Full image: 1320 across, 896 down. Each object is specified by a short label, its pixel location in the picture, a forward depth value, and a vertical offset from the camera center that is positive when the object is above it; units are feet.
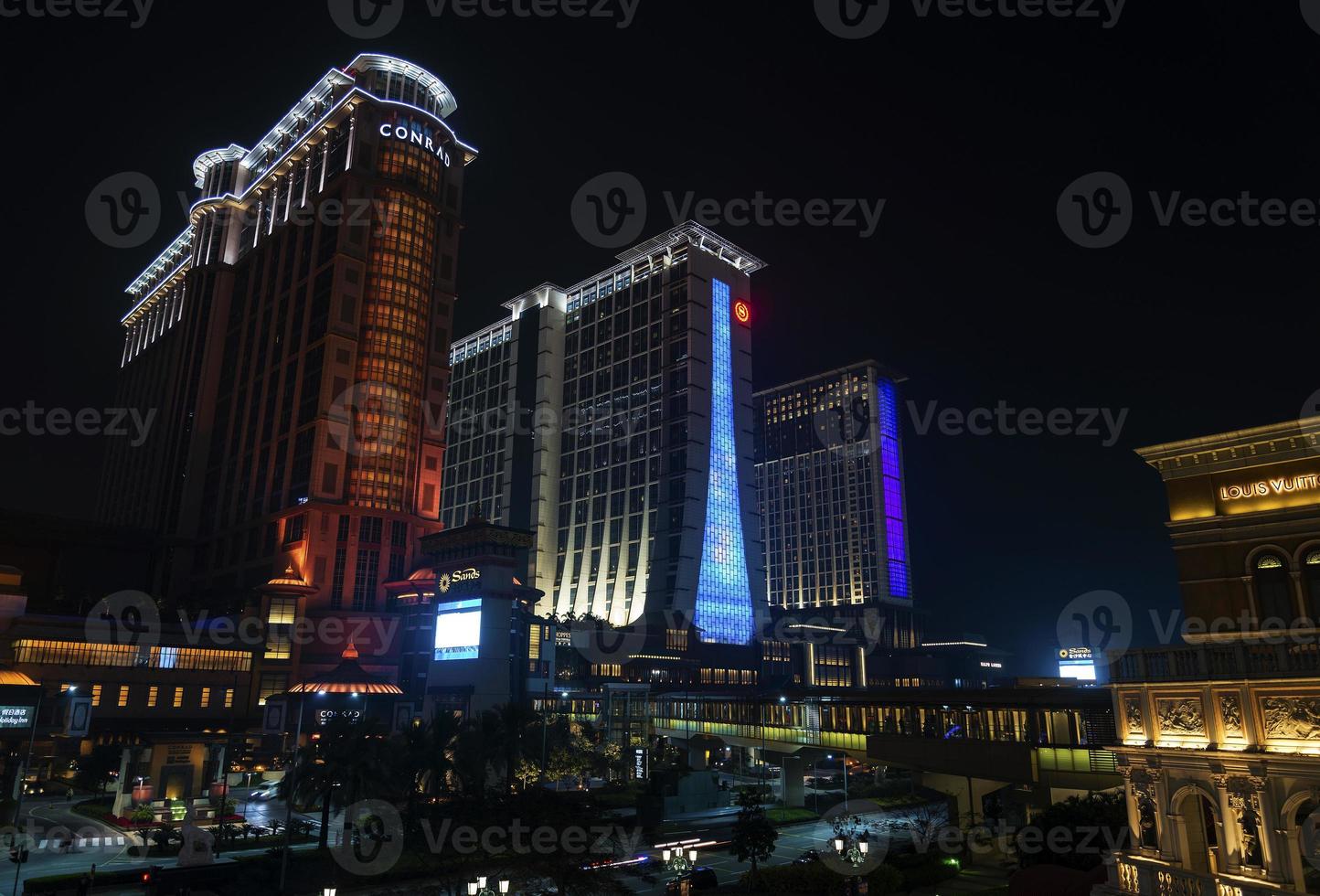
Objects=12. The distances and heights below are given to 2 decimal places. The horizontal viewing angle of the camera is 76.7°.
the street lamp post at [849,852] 141.59 -30.14
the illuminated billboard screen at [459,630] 322.55 +13.80
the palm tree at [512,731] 189.98 -14.65
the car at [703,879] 146.61 -36.18
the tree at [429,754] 164.96 -17.39
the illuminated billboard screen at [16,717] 224.53 -14.74
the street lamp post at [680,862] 143.38 -33.06
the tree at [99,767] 232.94 -28.71
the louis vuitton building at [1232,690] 62.64 -1.36
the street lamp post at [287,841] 116.99 -24.67
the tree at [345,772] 149.48 -18.63
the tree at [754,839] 152.76 -30.37
